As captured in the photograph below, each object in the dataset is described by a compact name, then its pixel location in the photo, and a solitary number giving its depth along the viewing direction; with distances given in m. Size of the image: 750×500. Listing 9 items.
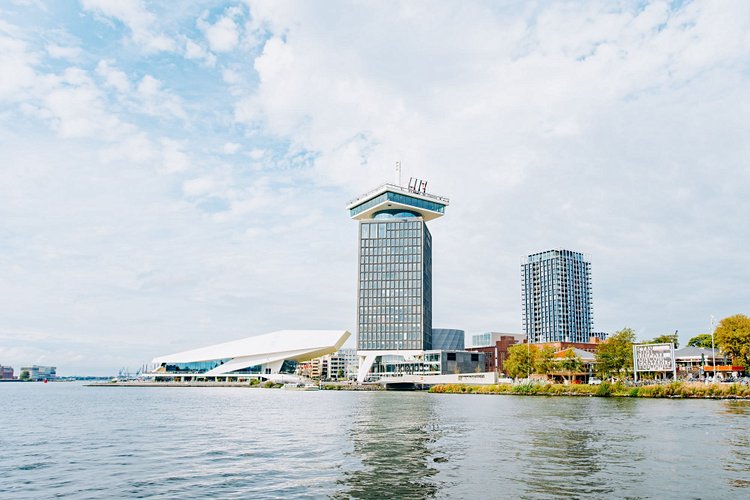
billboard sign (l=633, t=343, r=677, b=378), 106.44
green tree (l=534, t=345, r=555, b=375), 140.75
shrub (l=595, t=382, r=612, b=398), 96.69
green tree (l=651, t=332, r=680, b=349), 148.19
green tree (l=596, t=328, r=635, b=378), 117.13
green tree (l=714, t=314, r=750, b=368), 101.75
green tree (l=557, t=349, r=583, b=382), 143.12
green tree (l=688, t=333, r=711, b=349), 173.82
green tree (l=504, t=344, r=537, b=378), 146.75
